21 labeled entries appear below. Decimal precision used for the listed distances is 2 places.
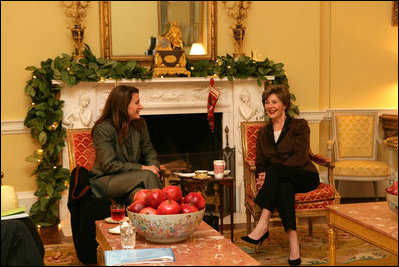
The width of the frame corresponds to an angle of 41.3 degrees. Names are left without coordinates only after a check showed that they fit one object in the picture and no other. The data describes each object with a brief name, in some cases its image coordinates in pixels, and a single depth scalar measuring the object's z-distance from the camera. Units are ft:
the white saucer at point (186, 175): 12.63
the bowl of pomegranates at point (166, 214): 7.38
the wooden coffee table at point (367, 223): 7.93
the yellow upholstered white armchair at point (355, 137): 17.72
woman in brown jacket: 11.27
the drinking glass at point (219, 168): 12.41
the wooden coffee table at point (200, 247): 6.88
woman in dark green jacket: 11.69
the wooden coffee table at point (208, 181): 12.25
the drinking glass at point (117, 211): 8.89
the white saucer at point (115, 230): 8.25
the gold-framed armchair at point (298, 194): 11.78
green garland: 14.79
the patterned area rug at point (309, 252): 11.29
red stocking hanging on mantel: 15.51
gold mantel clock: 15.65
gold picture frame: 15.75
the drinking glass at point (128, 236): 7.47
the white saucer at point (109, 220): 8.84
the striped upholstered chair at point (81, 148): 12.48
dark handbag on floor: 11.18
